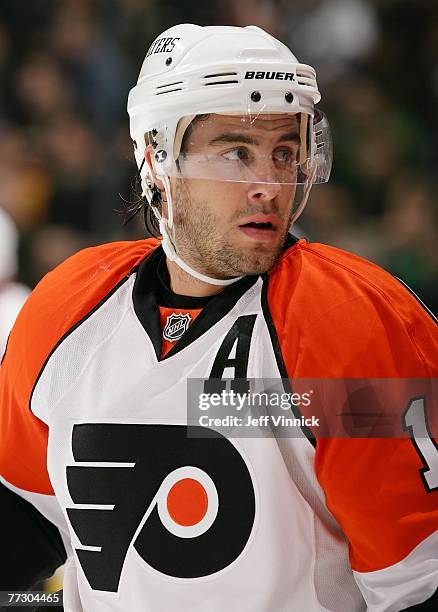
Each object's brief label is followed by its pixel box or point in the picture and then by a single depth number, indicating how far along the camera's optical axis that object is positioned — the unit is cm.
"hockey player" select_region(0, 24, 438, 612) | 609
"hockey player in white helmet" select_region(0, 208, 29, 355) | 719
